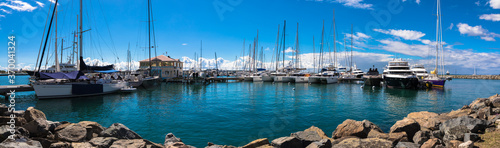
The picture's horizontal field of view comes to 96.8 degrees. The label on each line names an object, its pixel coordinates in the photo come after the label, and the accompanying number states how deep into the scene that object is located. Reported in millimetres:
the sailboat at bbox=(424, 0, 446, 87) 47094
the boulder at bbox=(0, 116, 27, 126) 7844
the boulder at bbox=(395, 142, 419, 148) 7987
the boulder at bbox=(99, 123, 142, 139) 9242
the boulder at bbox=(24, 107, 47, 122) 8891
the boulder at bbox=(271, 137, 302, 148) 8258
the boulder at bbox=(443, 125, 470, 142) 8914
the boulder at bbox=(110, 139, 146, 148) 7783
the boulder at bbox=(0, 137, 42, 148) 6069
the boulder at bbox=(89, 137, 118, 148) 7904
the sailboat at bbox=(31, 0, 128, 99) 27312
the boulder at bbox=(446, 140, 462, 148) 7864
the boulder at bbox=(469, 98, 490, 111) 16477
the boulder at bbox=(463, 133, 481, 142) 8258
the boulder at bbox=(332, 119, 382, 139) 10164
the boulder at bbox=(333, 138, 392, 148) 7500
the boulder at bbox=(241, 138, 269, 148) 9547
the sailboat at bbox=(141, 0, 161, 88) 44847
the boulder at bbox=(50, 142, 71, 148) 7092
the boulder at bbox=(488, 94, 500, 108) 15600
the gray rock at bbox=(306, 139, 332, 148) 7898
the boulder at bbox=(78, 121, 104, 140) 9383
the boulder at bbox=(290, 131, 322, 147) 8925
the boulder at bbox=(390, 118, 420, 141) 10250
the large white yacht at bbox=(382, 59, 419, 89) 45281
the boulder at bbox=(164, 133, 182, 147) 9652
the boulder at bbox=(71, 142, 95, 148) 7426
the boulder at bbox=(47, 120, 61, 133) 8953
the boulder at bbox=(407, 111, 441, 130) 11499
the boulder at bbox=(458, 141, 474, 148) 7344
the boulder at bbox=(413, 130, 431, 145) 9000
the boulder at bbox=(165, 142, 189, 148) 8301
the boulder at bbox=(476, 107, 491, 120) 12352
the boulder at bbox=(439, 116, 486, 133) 9398
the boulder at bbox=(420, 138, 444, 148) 7949
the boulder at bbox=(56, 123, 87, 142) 8195
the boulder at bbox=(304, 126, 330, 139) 10597
